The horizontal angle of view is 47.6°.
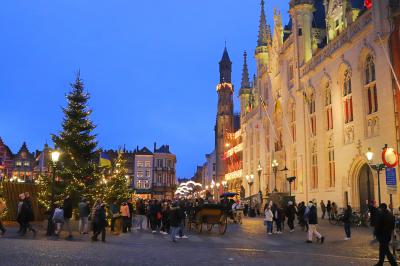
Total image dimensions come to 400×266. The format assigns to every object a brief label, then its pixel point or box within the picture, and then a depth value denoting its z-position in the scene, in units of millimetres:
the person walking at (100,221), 18266
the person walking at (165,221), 24853
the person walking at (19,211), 19898
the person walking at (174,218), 19027
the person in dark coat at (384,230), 11391
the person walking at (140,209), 30381
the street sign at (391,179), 26947
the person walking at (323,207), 36938
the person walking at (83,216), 21344
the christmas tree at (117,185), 30639
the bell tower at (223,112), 98562
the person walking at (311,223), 18684
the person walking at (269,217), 23172
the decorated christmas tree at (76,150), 29312
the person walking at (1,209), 18712
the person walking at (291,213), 25625
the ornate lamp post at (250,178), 58925
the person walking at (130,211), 24906
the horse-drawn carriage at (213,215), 23344
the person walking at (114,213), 23453
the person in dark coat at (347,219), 19953
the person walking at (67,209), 20375
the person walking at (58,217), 19859
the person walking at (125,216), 23633
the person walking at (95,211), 18453
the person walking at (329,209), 34938
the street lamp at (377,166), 23094
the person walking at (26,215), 19641
